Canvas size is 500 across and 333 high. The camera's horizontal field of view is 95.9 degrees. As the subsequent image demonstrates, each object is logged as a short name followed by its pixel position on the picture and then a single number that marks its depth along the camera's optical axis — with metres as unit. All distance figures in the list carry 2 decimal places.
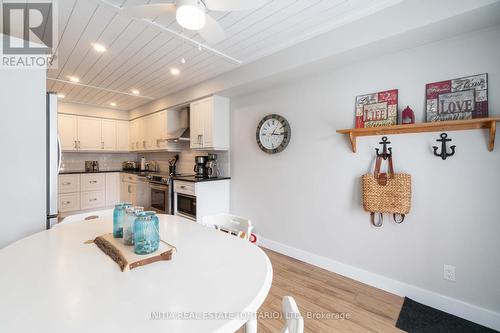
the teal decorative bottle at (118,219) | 1.26
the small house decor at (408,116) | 1.92
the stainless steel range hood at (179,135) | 4.04
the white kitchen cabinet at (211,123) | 3.44
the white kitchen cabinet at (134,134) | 5.19
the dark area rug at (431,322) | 1.64
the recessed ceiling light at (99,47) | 2.34
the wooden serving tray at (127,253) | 0.96
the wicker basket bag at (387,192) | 1.96
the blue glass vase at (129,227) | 1.14
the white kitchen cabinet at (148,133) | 4.64
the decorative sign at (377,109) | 2.07
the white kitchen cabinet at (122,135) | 5.39
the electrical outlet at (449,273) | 1.82
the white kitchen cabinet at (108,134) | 5.16
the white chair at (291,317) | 0.59
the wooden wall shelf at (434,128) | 1.62
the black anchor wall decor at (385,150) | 2.11
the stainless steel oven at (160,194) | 3.64
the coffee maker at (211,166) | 3.67
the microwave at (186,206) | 3.35
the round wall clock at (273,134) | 2.89
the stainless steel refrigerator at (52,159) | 1.93
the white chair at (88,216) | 1.80
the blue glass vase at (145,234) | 1.04
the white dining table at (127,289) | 0.65
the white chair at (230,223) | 1.66
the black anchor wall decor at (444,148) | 1.82
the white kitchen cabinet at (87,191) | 4.57
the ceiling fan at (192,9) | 1.19
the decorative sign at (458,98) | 1.69
